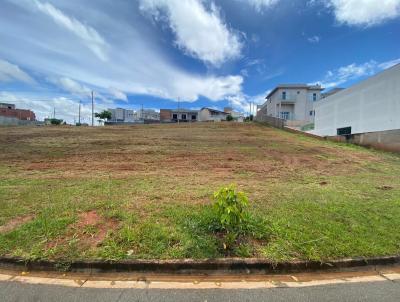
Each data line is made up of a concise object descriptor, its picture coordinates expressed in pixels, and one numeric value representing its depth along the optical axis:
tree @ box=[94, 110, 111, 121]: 48.88
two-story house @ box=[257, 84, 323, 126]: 36.00
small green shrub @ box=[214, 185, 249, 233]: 2.84
